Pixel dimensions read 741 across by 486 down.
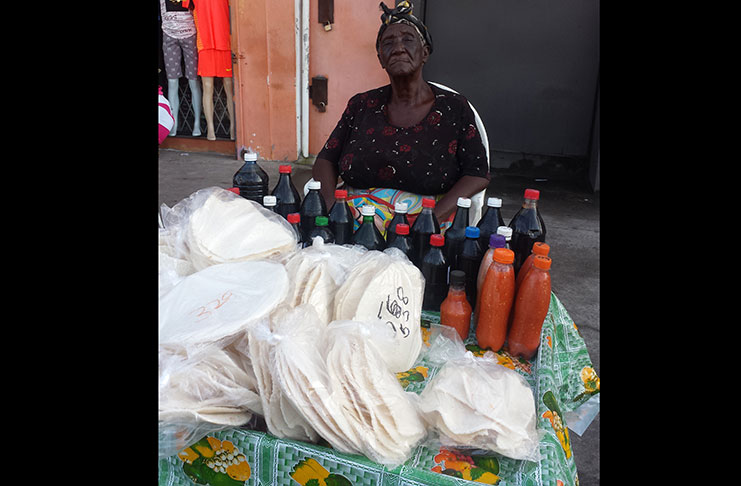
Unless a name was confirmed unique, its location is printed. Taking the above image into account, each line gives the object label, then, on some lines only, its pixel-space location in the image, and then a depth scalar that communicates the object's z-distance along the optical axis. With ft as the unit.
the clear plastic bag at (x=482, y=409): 3.48
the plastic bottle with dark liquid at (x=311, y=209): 6.44
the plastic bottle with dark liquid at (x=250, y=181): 7.19
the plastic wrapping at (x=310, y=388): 3.39
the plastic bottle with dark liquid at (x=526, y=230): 5.62
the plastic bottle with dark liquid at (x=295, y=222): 5.69
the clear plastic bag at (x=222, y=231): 4.82
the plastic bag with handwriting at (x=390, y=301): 4.43
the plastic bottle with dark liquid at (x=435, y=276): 5.50
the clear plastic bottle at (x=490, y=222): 5.82
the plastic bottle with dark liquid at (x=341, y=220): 6.33
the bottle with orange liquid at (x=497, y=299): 4.77
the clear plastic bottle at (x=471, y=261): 5.43
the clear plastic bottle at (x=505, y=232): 5.06
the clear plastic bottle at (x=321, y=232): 5.87
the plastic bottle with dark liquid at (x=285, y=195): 6.82
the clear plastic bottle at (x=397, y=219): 6.06
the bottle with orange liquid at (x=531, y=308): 4.62
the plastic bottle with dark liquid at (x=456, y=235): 5.78
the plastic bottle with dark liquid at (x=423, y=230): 5.92
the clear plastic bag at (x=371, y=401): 3.41
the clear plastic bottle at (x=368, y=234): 5.93
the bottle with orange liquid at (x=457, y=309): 4.99
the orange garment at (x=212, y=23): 19.81
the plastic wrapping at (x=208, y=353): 3.44
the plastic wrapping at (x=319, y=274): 4.52
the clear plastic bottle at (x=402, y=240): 5.59
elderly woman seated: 8.02
